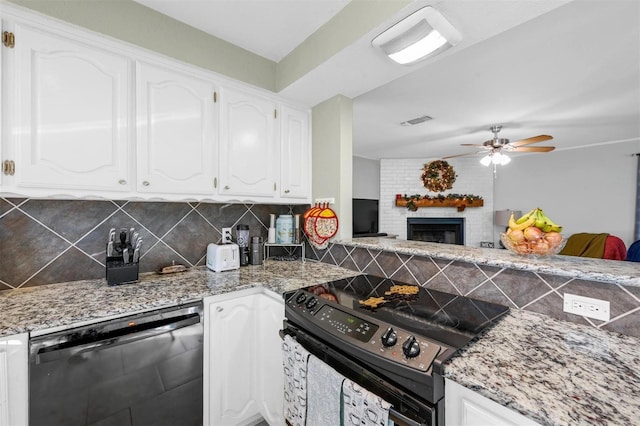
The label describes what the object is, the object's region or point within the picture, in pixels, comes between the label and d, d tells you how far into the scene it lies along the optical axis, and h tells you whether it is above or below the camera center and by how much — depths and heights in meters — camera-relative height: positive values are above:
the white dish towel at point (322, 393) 0.99 -0.70
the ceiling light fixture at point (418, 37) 1.18 +0.81
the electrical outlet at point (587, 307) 0.98 -0.36
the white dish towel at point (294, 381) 1.14 -0.75
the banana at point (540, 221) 1.23 -0.05
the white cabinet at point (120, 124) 1.19 +0.46
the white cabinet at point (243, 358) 1.39 -0.80
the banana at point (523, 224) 1.26 -0.07
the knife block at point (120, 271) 1.45 -0.33
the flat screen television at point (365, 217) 4.89 -0.13
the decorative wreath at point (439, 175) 5.30 +0.69
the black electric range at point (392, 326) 0.81 -0.42
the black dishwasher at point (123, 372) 1.01 -0.67
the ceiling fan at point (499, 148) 3.38 +0.79
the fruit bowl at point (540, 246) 1.20 -0.16
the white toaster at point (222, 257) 1.81 -0.32
